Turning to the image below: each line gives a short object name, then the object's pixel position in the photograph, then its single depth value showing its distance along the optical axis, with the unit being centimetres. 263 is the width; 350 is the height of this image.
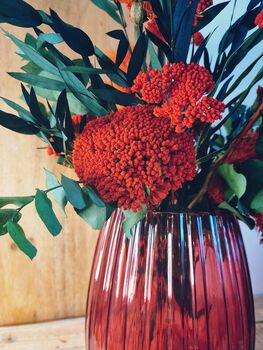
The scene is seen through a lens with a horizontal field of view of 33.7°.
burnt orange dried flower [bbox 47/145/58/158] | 44
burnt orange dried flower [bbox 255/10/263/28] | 36
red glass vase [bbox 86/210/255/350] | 43
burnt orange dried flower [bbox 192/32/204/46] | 46
